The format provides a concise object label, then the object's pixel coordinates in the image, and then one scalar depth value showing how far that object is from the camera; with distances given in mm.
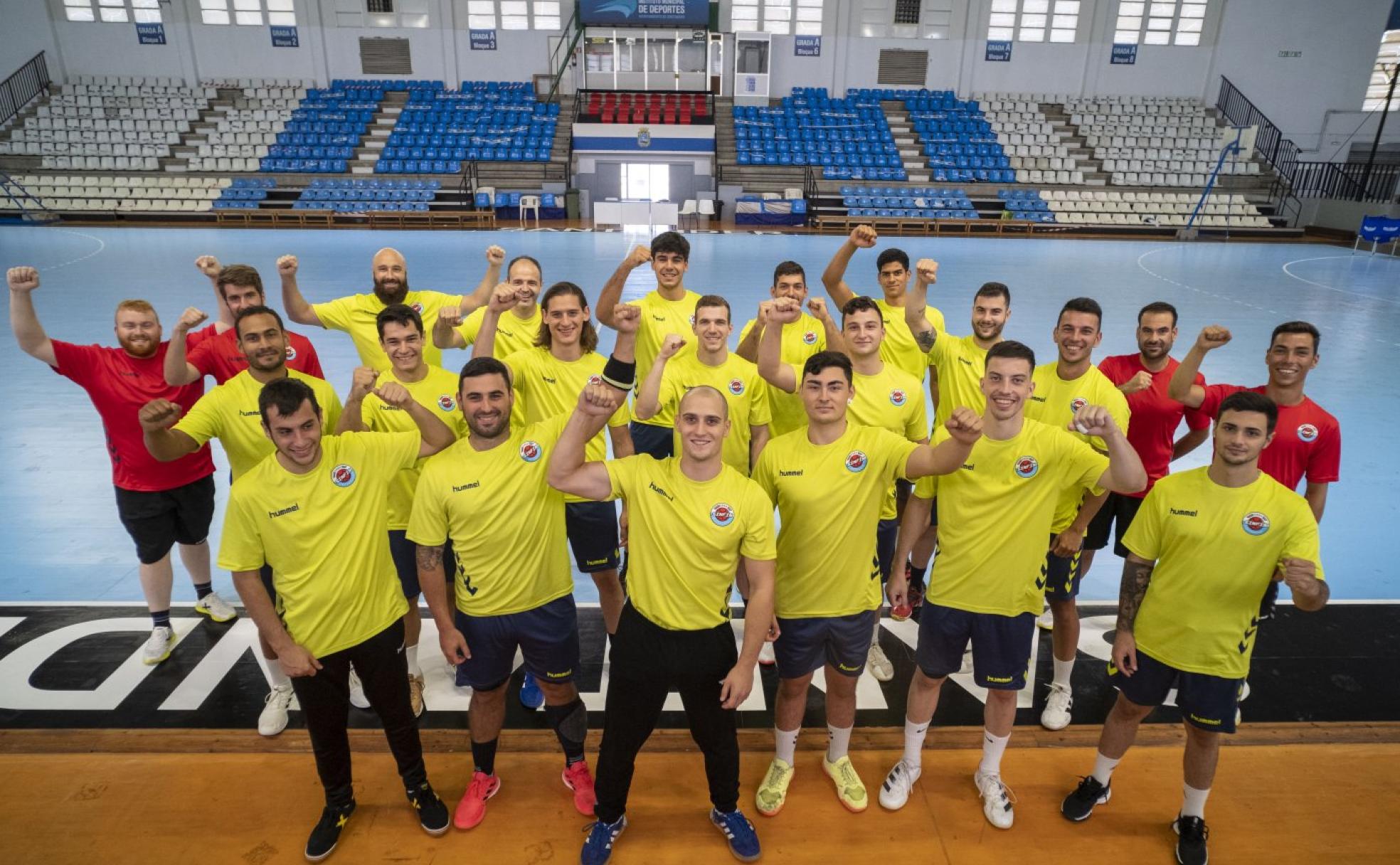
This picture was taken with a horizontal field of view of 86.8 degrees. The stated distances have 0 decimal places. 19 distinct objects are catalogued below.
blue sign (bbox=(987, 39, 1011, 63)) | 32812
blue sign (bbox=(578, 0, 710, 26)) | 30703
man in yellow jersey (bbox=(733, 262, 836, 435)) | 4773
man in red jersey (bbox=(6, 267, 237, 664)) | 4137
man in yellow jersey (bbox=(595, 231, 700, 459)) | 4934
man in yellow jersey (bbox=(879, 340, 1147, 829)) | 3336
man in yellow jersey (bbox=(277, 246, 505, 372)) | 5000
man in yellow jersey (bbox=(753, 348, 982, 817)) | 3293
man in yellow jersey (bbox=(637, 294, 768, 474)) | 4285
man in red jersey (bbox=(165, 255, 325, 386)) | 4363
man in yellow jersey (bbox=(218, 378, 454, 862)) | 3016
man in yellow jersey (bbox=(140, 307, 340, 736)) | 3680
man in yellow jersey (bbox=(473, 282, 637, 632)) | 4230
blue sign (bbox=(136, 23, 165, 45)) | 31281
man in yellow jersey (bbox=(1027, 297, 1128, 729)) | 3928
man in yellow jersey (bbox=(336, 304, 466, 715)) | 3887
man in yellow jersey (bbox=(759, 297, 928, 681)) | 4023
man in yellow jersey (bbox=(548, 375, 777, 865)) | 3029
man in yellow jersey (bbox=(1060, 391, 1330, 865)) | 2992
